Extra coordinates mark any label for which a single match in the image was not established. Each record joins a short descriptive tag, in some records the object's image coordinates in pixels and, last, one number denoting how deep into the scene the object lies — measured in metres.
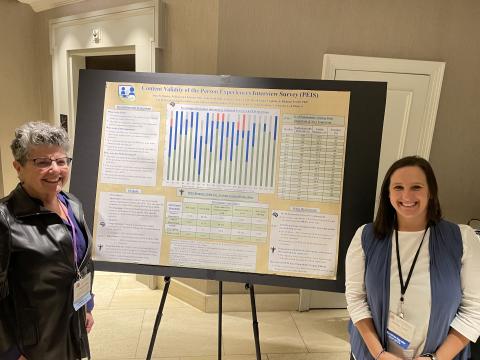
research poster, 1.59
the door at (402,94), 2.48
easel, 1.66
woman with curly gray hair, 1.15
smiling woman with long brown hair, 1.32
